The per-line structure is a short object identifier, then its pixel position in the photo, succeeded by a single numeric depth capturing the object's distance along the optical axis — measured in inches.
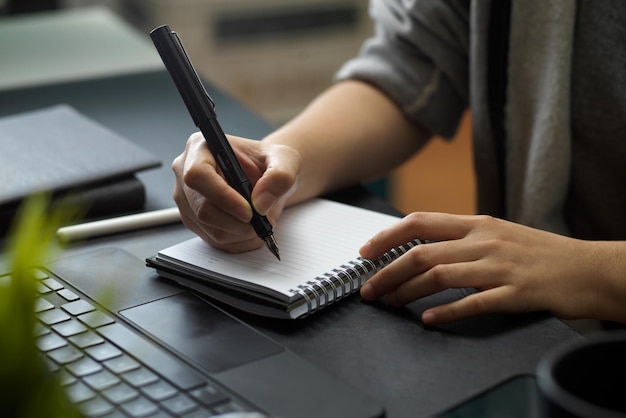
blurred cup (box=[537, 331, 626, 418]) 20.3
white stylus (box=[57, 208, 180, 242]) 30.9
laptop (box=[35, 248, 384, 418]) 23.5
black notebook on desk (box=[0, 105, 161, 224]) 32.4
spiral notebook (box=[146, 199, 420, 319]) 26.8
